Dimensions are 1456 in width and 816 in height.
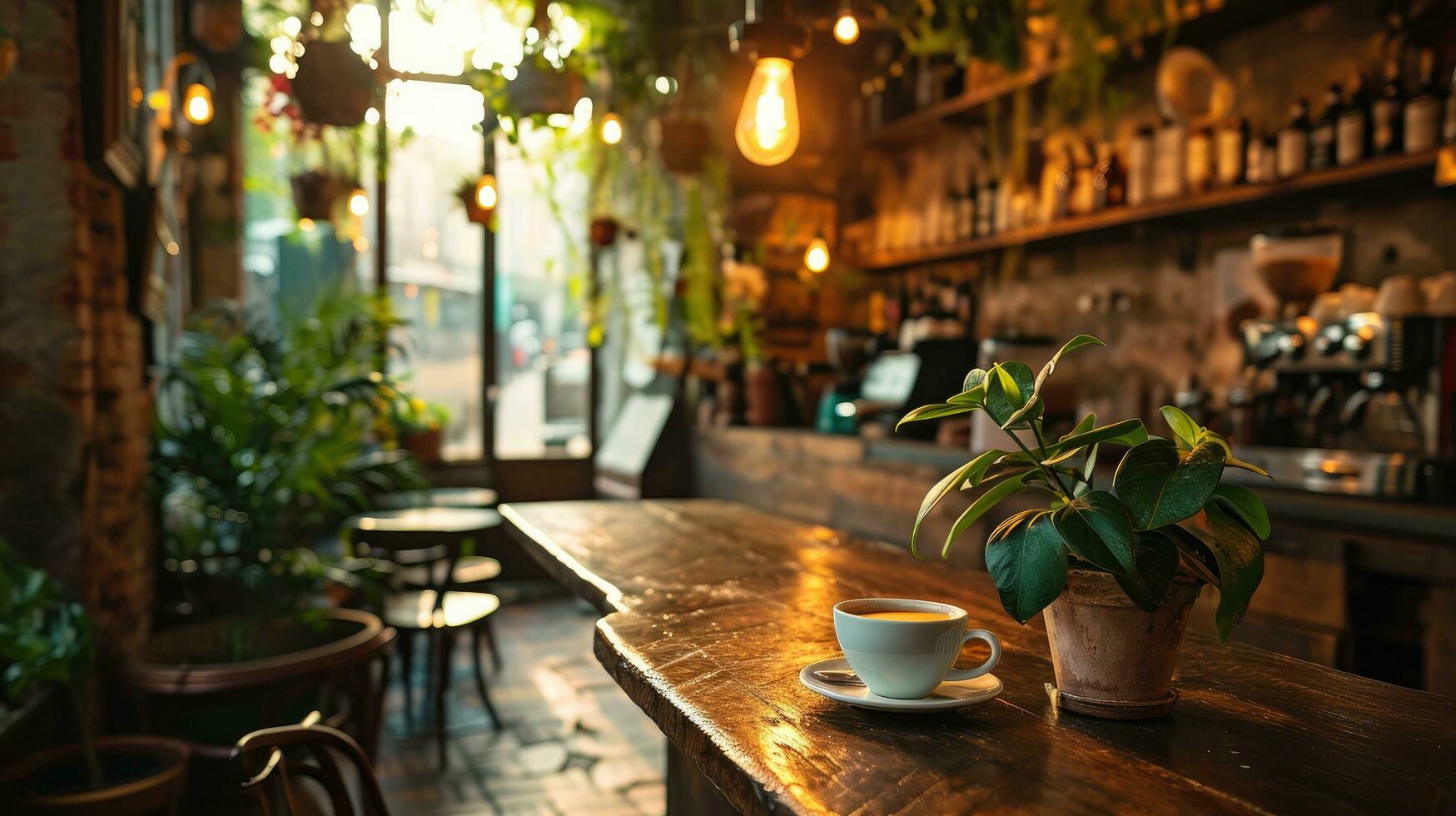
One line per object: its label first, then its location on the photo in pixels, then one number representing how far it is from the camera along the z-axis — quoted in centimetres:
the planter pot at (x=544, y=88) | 307
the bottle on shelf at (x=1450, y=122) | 280
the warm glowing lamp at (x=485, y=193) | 421
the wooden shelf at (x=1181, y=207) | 309
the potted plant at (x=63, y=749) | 190
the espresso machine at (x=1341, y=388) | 280
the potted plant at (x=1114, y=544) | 94
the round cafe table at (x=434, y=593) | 378
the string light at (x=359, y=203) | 453
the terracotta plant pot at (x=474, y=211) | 418
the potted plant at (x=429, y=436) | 608
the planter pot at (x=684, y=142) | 470
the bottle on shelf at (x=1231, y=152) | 357
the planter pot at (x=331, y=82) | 248
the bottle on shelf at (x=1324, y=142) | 326
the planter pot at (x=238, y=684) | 241
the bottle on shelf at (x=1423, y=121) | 297
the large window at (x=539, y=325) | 651
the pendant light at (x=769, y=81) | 218
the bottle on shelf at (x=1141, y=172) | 390
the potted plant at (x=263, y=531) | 247
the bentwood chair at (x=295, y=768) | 111
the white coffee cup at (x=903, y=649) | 101
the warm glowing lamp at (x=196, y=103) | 336
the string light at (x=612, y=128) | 437
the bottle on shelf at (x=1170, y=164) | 374
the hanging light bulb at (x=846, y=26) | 288
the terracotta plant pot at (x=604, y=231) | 576
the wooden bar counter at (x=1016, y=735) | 84
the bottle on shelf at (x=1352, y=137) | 319
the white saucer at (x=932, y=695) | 101
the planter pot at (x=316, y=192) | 416
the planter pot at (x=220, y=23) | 429
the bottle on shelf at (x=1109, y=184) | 406
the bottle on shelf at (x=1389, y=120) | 312
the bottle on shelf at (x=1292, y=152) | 334
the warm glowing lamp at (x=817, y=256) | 505
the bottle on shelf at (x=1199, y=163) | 365
